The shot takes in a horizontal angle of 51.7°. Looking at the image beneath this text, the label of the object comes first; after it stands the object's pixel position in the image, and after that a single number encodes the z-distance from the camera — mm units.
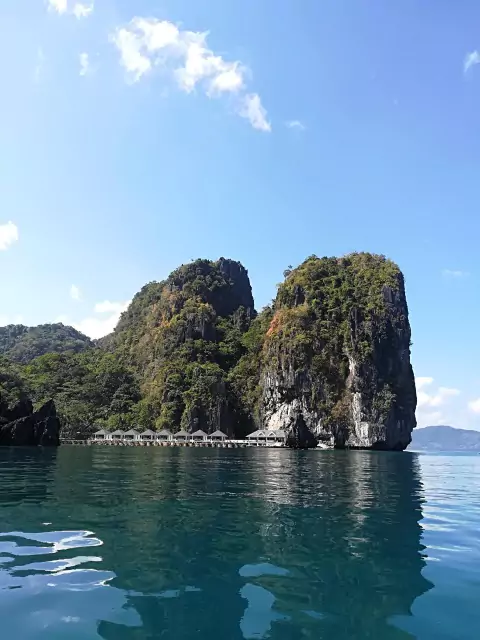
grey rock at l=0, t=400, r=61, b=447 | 79625
